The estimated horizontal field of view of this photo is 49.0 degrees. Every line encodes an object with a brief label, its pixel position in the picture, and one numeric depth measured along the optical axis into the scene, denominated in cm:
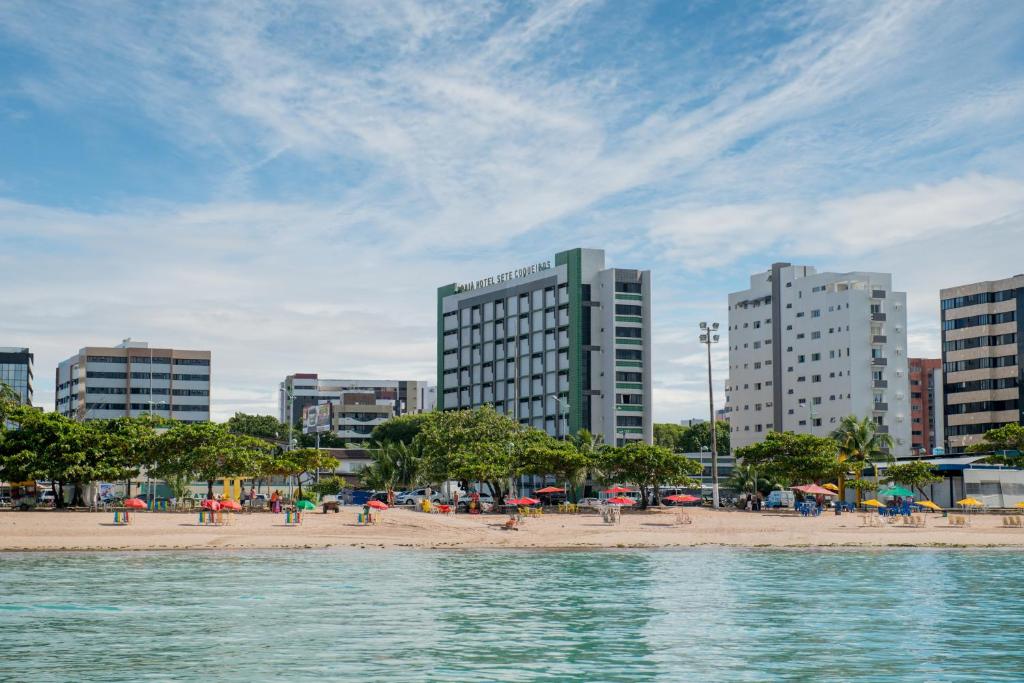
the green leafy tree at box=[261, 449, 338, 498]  9469
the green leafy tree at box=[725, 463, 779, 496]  11588
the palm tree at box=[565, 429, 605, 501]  9344
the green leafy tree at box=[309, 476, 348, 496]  14298
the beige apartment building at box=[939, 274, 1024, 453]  15500
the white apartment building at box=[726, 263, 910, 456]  17212
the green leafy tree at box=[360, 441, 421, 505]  12988
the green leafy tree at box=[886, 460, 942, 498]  9469
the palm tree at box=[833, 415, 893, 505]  10142
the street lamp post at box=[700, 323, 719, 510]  9562
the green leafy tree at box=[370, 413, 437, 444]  17775
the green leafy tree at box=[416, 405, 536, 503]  9269
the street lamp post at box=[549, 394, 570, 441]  15825
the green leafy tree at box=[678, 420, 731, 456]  19638
